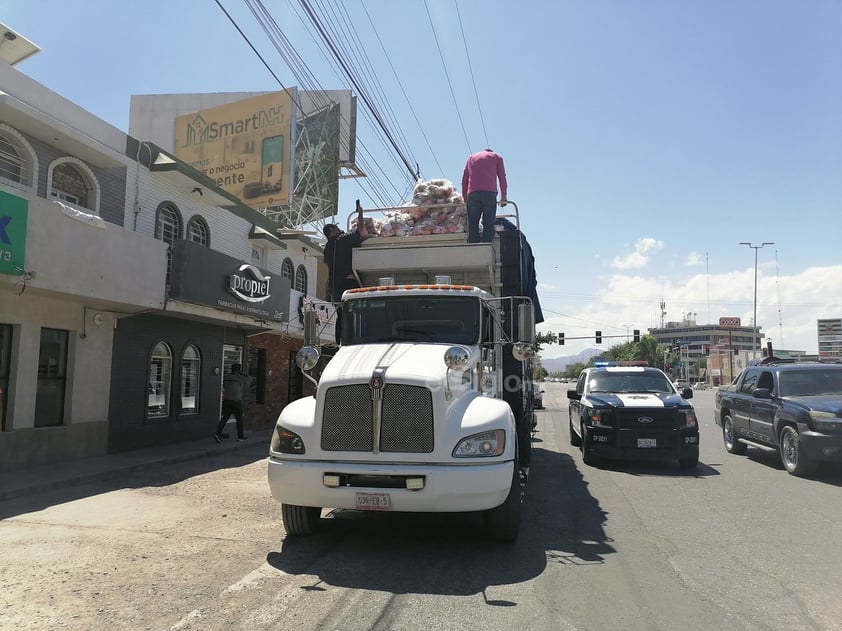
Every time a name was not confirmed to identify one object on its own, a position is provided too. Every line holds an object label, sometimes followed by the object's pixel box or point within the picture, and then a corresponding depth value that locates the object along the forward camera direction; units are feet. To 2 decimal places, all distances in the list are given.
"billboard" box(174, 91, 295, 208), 77.46
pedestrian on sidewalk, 45.60
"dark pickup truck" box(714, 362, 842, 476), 28.40
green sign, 26.62
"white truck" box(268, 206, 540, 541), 16.19
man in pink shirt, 27.09
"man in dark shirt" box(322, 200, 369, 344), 27.35
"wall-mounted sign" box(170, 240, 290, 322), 39.22
